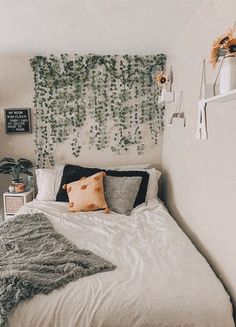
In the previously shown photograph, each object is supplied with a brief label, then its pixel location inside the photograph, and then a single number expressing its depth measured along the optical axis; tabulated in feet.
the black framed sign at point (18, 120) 10.86
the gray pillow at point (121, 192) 8.84
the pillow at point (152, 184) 9.68
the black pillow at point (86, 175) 9.45
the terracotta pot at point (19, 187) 10.44
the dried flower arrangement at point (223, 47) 4.06
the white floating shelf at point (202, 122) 5.75
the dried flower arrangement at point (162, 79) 9.05
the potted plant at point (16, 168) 10.49
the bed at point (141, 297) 4.17
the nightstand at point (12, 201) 10.28
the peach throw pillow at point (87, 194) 8.77
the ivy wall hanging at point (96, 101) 10.68
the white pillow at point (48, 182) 9.89
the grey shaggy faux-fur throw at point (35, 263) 4.41
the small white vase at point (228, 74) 4.05
